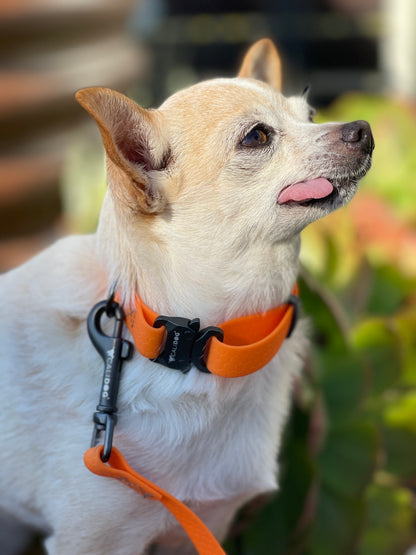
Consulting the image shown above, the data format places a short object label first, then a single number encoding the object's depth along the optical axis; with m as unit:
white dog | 0.38
